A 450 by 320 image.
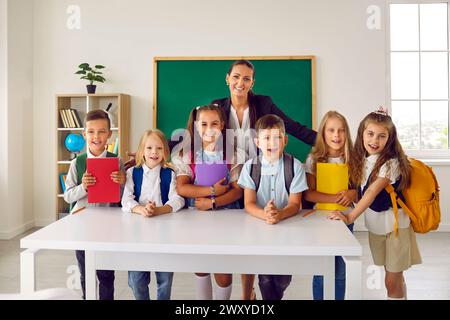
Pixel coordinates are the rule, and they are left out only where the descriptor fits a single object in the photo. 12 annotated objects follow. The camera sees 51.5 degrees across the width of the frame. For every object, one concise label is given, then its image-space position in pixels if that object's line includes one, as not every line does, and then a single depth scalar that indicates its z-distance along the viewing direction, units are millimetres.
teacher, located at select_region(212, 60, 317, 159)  2490
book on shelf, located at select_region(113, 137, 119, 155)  4547
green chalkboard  4887
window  5074
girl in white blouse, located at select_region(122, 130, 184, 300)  2182
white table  1548
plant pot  4844
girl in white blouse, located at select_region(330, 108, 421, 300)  2131
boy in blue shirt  2074
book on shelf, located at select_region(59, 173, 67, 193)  4907
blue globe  4767
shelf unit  4859
